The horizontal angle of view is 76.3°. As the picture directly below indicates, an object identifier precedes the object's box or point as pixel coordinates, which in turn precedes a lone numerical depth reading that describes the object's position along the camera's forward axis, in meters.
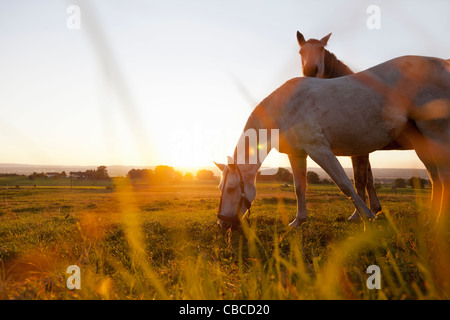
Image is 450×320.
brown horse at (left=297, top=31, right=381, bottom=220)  6.78
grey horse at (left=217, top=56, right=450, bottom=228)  4.49
